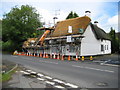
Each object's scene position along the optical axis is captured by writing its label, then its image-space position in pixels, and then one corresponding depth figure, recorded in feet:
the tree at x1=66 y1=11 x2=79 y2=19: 97.22
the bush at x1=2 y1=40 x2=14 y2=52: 92.67
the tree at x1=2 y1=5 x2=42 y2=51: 82.02
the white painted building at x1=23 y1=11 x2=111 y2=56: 51.76
